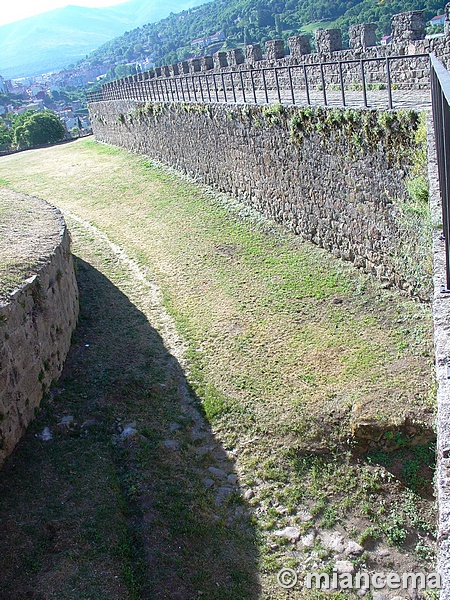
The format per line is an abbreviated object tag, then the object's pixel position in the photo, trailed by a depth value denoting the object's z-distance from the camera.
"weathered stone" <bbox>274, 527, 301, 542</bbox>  6.70
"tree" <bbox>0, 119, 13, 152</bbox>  39.41
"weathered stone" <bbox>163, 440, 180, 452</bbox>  7.84
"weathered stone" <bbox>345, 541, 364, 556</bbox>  6.51
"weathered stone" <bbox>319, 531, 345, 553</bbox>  6.58
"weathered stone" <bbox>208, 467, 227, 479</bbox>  7.54
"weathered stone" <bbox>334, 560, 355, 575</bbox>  6.30
